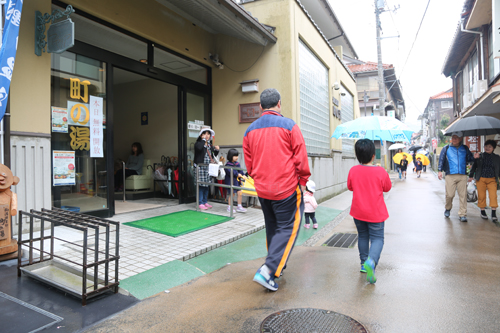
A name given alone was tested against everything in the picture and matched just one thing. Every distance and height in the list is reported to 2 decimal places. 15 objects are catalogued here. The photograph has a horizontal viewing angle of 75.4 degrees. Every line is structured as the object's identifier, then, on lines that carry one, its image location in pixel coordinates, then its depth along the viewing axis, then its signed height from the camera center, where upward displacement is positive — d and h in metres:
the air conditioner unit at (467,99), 13.95 +2.73
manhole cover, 2.57 -1.33
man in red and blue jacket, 3.31 -0.18
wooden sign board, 8.37 +1.34
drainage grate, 5.43 -1.38
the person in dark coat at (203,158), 7.39 +0.12
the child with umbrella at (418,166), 24.04 -0.32
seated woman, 9.71 -0.03
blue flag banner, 3.61 +1.37
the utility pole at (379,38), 19.88 +7.72
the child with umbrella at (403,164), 20.41 -0.14
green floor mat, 5.55 -1.11
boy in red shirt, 3.67 -0.45
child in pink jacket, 5.90 -0.79
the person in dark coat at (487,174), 7.02 -0.28
